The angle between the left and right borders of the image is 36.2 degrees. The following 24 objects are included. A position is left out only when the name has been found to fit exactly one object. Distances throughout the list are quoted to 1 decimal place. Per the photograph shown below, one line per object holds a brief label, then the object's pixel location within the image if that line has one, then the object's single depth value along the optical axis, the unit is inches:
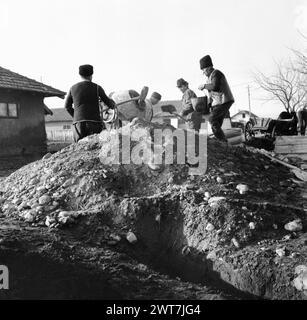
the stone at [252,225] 174.9
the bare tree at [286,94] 1298.0
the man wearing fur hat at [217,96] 265.4
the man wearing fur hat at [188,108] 313.3
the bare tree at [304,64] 859.3
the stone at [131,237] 178.7
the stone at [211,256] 167.9
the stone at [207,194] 192.5
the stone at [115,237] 176.4
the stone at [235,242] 168.7
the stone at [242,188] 199.9
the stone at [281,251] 157.9
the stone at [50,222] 181.3
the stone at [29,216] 188.1
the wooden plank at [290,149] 351.3
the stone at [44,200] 201.9
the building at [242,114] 1849.2
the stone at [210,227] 177.2
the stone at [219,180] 207.6
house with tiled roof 628.7
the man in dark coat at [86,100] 242.8
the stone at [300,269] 148.7
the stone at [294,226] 177.0
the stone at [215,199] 187.2
